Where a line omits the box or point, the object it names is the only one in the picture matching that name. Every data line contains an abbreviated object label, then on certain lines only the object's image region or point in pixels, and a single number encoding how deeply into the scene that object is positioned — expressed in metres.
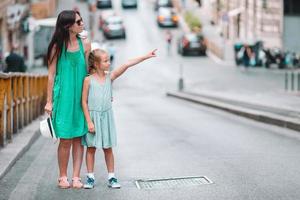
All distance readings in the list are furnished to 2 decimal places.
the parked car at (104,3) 83.94
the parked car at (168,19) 73.75
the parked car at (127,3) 85.25
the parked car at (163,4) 82.50
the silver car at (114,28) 67.06
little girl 7.85
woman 7.86
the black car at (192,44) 58.03
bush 70.62
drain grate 8.05
